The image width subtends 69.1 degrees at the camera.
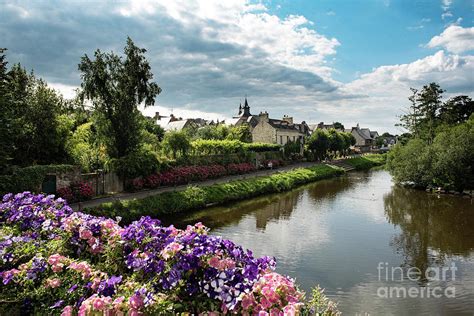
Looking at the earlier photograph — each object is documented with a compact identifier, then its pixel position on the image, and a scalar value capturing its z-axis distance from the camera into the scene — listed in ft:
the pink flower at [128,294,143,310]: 11.47
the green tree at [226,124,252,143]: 159.05
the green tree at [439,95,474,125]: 158.78
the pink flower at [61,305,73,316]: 12.60
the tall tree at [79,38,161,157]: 66.95
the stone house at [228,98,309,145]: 181.16
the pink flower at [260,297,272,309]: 10.93
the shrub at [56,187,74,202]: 53.52
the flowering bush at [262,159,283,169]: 133.98
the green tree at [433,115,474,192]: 93.91
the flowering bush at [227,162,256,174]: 108.27
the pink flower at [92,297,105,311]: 11.50
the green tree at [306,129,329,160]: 173.37
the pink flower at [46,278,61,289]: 14.37
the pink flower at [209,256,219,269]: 12.47
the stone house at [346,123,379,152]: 317.93
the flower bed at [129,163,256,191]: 72.08
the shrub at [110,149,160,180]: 67.51
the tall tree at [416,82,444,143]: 159.94
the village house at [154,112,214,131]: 217.36
